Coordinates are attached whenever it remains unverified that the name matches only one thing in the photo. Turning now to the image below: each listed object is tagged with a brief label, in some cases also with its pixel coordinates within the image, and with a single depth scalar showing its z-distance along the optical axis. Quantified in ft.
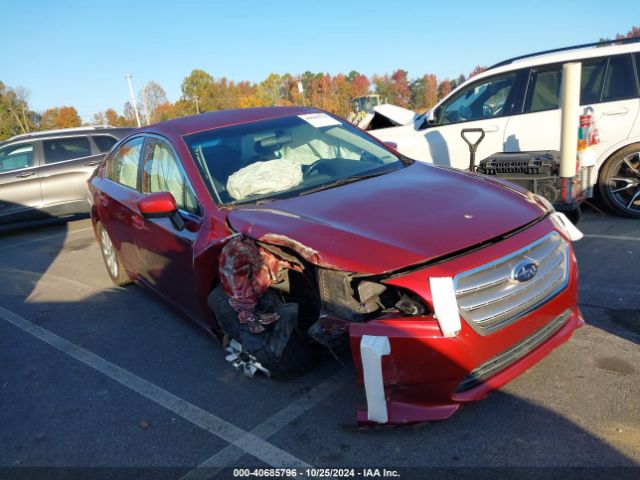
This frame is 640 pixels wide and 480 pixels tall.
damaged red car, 7.84
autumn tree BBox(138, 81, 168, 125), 263.49
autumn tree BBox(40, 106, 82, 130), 243.60
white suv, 18.83
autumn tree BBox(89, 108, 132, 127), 264.11
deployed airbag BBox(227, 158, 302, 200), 11.43
